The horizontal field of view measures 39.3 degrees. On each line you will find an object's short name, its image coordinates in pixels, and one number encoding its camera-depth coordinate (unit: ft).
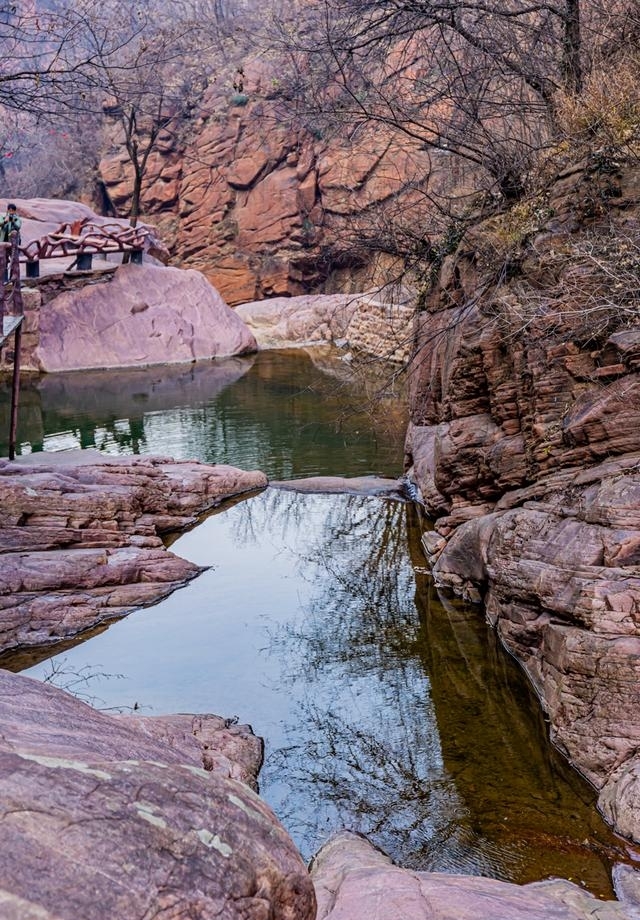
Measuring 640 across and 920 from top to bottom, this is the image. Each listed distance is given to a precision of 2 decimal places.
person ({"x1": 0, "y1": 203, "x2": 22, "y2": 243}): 67.86
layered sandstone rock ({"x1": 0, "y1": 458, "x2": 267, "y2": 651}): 27.55
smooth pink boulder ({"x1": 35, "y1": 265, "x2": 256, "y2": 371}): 81.30
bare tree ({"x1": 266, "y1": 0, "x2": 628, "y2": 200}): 31.76
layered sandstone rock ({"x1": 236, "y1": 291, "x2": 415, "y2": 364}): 80.89
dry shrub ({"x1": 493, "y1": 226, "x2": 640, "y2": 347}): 23.18
